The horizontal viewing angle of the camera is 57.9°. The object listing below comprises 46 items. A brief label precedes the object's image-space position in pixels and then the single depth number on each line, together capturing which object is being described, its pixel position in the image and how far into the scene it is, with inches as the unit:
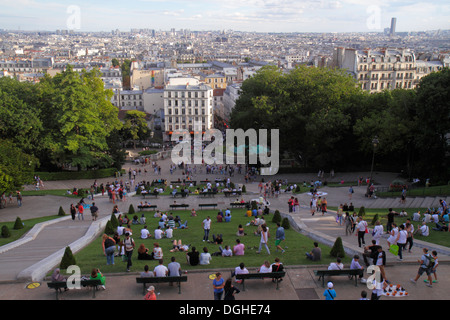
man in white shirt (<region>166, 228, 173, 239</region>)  827.4
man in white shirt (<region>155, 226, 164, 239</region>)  825.5
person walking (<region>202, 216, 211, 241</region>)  770.8
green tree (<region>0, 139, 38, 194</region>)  1235.9
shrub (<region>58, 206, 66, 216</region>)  1173.7
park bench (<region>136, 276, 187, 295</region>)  528.1
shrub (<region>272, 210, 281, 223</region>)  967.6
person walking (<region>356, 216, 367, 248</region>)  699.4
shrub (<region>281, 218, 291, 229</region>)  904.9
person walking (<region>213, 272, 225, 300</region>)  488.4
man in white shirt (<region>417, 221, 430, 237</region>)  792.9
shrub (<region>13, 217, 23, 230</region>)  1003.3
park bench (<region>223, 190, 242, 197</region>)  1352.1
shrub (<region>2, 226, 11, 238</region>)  939.3
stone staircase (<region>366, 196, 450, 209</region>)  1137.2
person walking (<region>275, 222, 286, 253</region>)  682.8
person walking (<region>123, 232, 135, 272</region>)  600.6
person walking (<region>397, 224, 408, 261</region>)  626.9
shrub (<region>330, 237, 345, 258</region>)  646.5
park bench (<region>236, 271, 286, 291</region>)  529.9
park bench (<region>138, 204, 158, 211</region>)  1192.1
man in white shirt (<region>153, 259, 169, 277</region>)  540.4
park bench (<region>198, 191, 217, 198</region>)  1350.9
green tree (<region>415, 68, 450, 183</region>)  1386.6
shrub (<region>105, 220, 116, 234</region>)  884.6
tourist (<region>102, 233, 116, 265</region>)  613.3
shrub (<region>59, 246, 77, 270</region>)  604.4
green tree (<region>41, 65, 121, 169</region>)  1726.1
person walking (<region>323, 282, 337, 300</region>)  475.8
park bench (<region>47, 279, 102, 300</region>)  517.3
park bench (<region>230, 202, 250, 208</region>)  1185.4
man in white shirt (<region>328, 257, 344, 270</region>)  556.1
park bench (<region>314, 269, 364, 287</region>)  538.9
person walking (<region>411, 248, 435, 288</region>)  537.0
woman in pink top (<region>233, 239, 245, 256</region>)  675.4
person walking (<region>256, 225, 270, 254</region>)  668.1
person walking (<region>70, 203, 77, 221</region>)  1071.6
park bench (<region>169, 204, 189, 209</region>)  1186.3
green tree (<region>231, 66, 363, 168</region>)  1772.9
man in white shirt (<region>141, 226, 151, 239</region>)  830.5
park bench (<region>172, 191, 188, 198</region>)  1346.0
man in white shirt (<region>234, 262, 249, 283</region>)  540.9
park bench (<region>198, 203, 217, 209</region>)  1193.5
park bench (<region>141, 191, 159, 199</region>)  1371.8
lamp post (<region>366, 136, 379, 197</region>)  1220.9
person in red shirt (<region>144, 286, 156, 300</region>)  478.7
